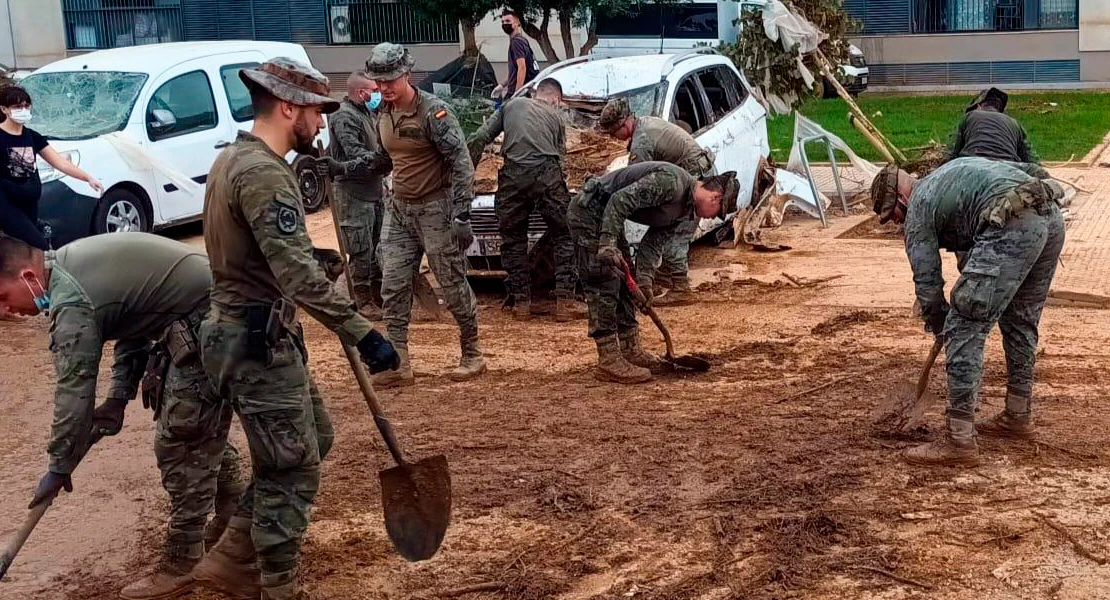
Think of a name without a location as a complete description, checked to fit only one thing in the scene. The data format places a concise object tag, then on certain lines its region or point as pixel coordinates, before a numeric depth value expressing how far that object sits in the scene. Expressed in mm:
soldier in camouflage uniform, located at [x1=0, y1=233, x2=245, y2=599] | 4578
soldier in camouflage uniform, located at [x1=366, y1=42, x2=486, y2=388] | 8102
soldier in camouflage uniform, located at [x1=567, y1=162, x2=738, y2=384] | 7598
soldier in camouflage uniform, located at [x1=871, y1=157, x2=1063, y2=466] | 5977
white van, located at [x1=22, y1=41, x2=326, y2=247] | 11734
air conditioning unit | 27828
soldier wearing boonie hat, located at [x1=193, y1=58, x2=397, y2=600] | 4629
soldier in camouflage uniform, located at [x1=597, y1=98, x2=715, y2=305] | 9219
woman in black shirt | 9445
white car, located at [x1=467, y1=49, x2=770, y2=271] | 11180
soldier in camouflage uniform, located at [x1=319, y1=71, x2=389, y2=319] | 9477
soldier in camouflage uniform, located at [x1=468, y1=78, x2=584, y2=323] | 9508
